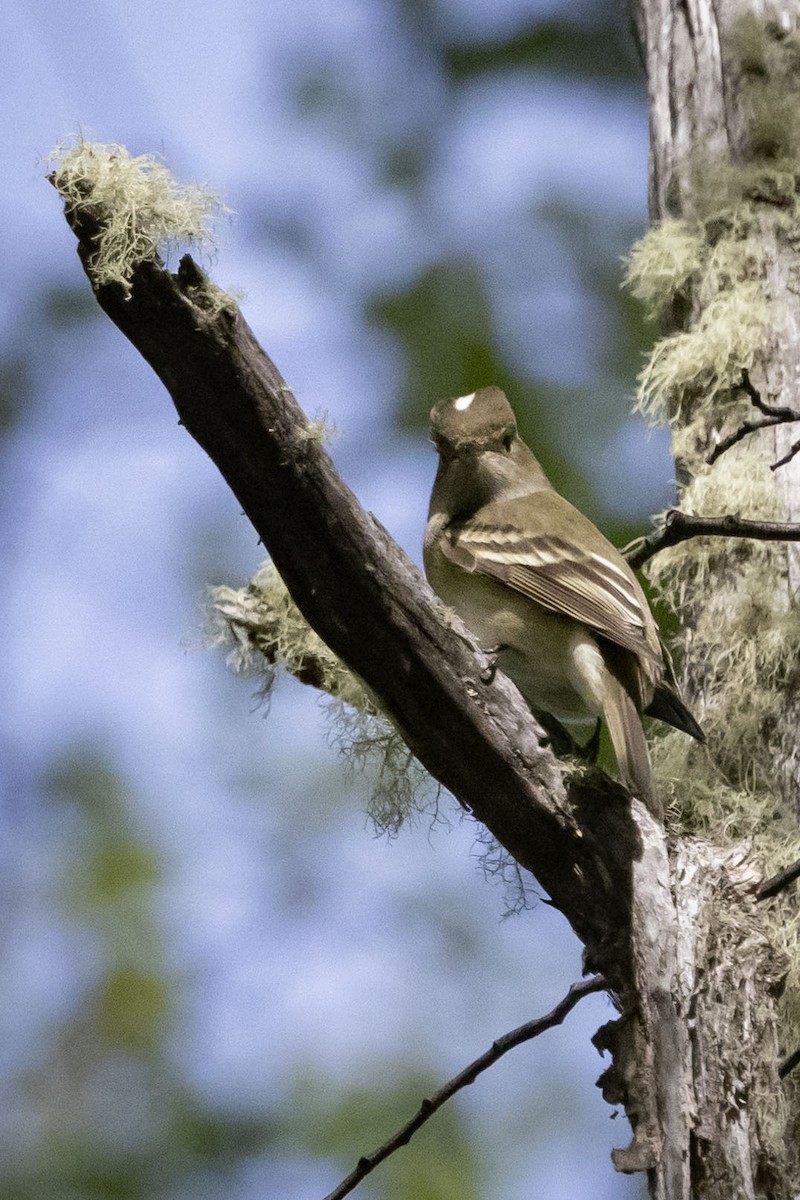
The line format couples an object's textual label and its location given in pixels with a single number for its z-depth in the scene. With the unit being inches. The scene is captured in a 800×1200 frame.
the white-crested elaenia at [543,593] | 297.4
